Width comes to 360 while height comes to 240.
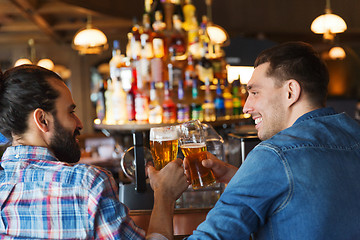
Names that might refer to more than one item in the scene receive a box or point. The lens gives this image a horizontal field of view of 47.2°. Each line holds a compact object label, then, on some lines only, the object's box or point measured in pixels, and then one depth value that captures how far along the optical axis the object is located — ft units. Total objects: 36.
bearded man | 3.55
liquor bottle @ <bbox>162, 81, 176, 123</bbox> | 12.47
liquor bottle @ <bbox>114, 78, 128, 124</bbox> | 12.60
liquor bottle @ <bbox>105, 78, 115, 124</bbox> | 13.00
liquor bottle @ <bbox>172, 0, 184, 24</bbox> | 13.31
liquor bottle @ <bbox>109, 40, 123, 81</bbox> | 12.96
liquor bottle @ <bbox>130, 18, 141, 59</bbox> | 12.27
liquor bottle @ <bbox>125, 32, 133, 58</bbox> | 12.57
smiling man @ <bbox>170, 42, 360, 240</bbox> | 3.31
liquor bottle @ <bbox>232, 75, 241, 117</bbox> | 14.28
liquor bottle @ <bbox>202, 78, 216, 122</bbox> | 13.32
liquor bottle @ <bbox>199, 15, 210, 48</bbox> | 13.33
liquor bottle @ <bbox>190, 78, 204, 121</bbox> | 12.76
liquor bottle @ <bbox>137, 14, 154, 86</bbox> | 12.07
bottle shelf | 11.83
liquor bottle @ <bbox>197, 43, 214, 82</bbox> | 13.24
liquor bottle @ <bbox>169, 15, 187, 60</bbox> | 12.46
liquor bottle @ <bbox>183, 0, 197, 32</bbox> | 13.45
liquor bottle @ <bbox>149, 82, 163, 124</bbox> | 12.34
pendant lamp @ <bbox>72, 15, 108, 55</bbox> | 14.66
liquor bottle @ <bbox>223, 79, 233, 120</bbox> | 13.89
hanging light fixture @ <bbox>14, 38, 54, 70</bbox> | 20.95
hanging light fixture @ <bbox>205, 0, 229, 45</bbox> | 14.45
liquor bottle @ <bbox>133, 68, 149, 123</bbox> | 12.27
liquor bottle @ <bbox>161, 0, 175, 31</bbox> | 13.29
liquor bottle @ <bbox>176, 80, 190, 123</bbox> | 12.58
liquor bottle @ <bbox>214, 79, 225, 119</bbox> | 13.52
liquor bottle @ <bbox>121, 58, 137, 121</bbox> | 12.46
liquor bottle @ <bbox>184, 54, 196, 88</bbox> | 13.03
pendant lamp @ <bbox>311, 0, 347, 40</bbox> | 14.98
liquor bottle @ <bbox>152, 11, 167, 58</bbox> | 12.02
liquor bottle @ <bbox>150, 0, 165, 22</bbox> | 13.56
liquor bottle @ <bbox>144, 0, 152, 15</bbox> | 13.14
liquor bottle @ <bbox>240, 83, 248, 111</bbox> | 14.73
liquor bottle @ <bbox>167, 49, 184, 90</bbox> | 12.60
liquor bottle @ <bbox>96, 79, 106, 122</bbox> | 15.24
